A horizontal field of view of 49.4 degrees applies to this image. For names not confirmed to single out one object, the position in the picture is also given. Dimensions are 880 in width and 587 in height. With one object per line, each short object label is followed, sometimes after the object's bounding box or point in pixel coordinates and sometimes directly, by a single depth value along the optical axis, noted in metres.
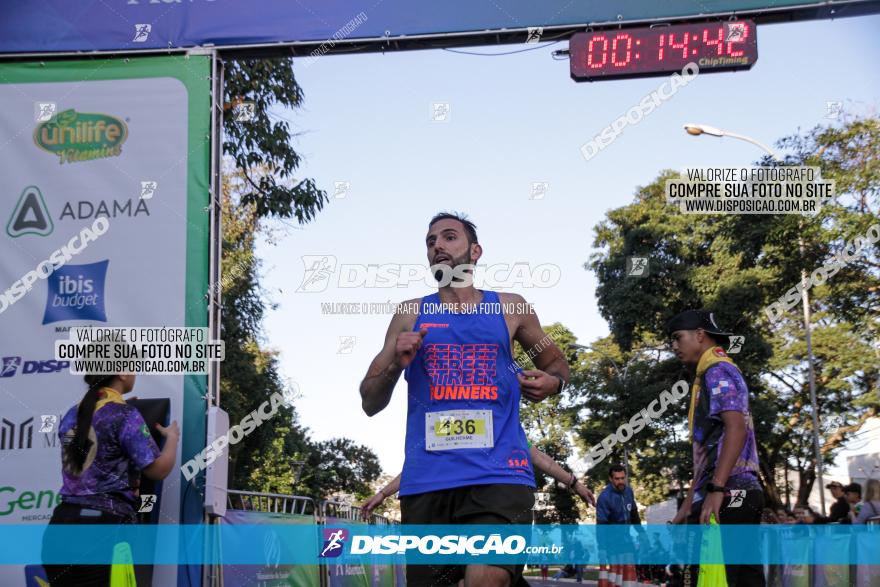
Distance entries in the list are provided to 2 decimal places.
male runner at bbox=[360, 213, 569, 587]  4.37
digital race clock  7.92
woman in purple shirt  5.50
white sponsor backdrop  7.70
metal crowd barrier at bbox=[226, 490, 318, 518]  9.81
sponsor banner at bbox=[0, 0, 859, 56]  8.16
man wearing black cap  5.36
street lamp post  18.50
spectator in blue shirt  11.53
